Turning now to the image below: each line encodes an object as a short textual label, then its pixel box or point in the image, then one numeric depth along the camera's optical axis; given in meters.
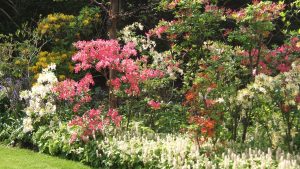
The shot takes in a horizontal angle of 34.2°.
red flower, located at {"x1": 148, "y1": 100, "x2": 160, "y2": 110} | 7.71
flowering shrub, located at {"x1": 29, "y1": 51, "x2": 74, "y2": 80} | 10.60
